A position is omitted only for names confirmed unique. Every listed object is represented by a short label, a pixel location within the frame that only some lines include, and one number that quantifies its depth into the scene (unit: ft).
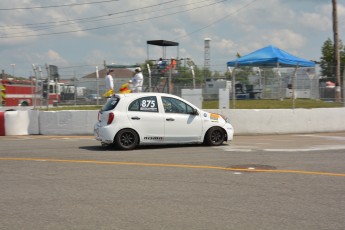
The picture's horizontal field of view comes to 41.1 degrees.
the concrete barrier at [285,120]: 57.21
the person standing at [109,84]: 64.61
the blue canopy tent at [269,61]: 80.48
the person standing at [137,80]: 61.31
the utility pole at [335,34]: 75.14
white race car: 39.45
